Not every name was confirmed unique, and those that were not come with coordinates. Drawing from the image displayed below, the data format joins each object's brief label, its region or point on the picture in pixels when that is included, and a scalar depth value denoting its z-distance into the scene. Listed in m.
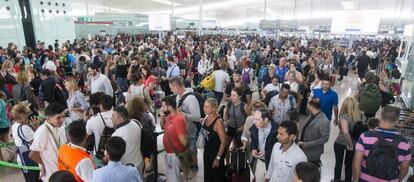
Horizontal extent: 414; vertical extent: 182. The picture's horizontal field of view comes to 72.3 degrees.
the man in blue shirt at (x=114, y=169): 2.21
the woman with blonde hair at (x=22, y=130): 3.29
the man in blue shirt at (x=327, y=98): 4.80
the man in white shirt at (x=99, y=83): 5.69
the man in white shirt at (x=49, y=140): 2.86
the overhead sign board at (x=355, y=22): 10.52
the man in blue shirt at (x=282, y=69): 7.02
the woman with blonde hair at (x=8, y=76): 6.38
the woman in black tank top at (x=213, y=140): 3.34
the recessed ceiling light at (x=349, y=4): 25.06
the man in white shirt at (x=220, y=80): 6.47
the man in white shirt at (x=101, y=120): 3.33
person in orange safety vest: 2.38
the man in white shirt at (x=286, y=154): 2.65
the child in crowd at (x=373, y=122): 3.36
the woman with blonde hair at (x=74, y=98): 4.70
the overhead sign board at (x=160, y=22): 14.98
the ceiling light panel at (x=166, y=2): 34.28
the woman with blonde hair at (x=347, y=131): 3.57
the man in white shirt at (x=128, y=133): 3.03
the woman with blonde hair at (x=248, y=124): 3.77
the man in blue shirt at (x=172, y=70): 7.09
